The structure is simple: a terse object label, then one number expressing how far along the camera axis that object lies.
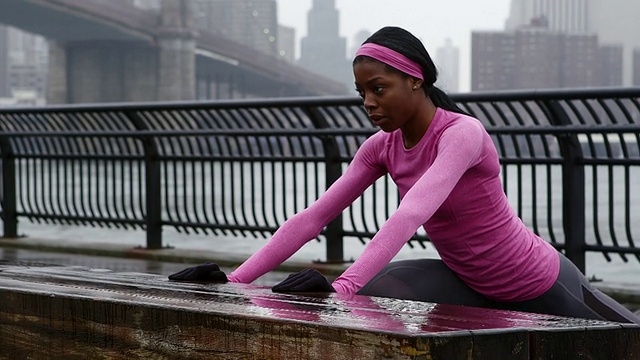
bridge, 72.69
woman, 3.02
